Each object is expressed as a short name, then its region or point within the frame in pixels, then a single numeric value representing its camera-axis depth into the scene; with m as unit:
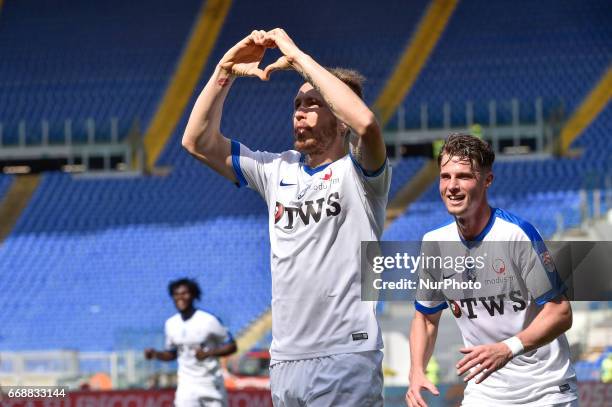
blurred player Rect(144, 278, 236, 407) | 18.37
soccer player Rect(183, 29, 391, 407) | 7.37
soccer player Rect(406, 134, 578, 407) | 7.79
